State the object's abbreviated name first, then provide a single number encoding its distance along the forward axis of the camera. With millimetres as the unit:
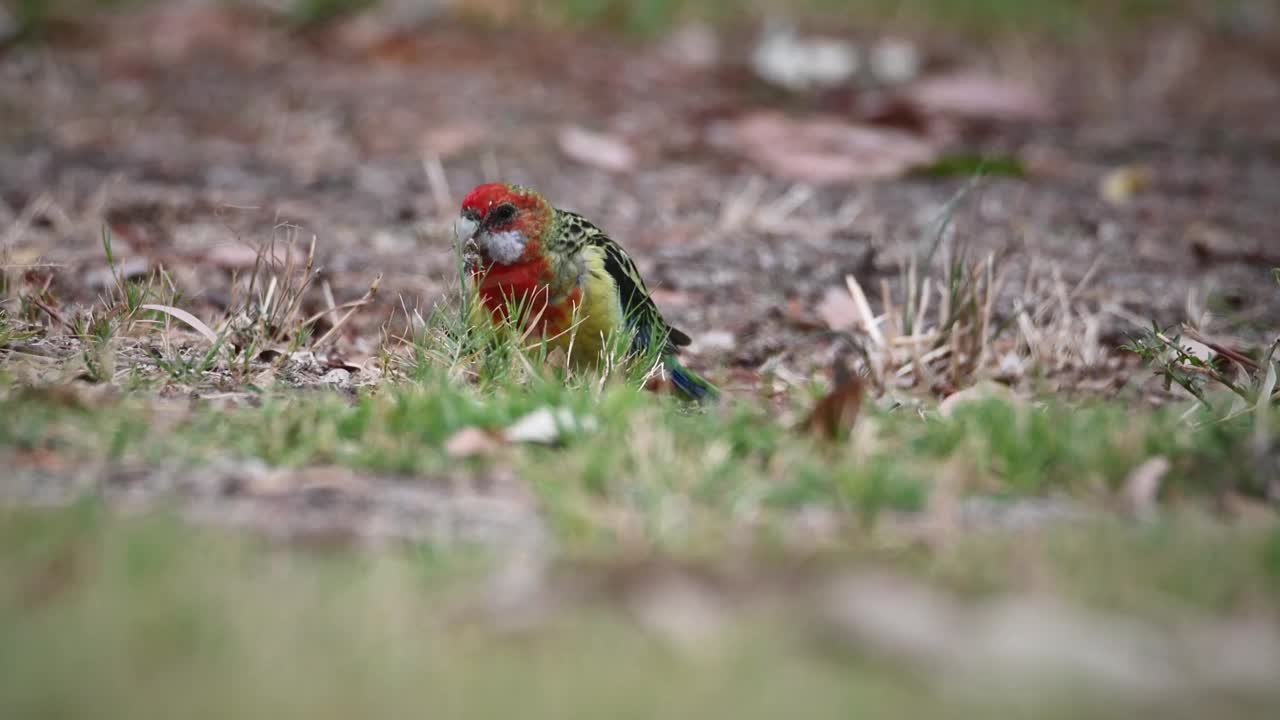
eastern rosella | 8227
